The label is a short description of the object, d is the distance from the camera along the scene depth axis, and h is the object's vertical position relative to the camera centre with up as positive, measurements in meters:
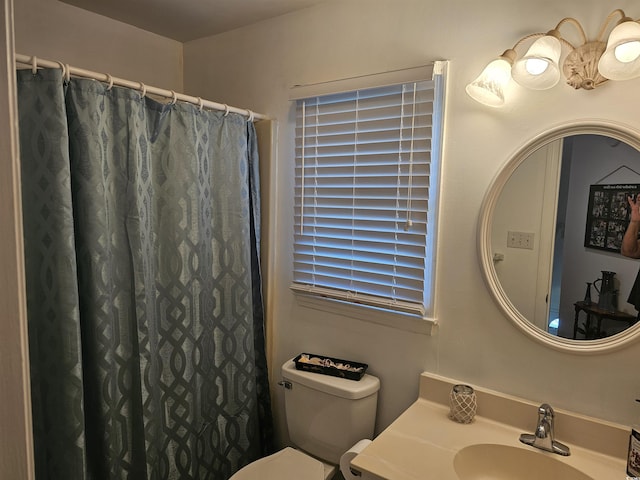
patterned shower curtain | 1.37 -0.34
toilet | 1.70 -0.92
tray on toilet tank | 1.75 -0.71
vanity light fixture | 1.11 +0.40
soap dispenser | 1.17 -0.68
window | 1.59 +0.03
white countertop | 1.23 -0.76
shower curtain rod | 1.33 +0.38
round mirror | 1.27 -0.11
